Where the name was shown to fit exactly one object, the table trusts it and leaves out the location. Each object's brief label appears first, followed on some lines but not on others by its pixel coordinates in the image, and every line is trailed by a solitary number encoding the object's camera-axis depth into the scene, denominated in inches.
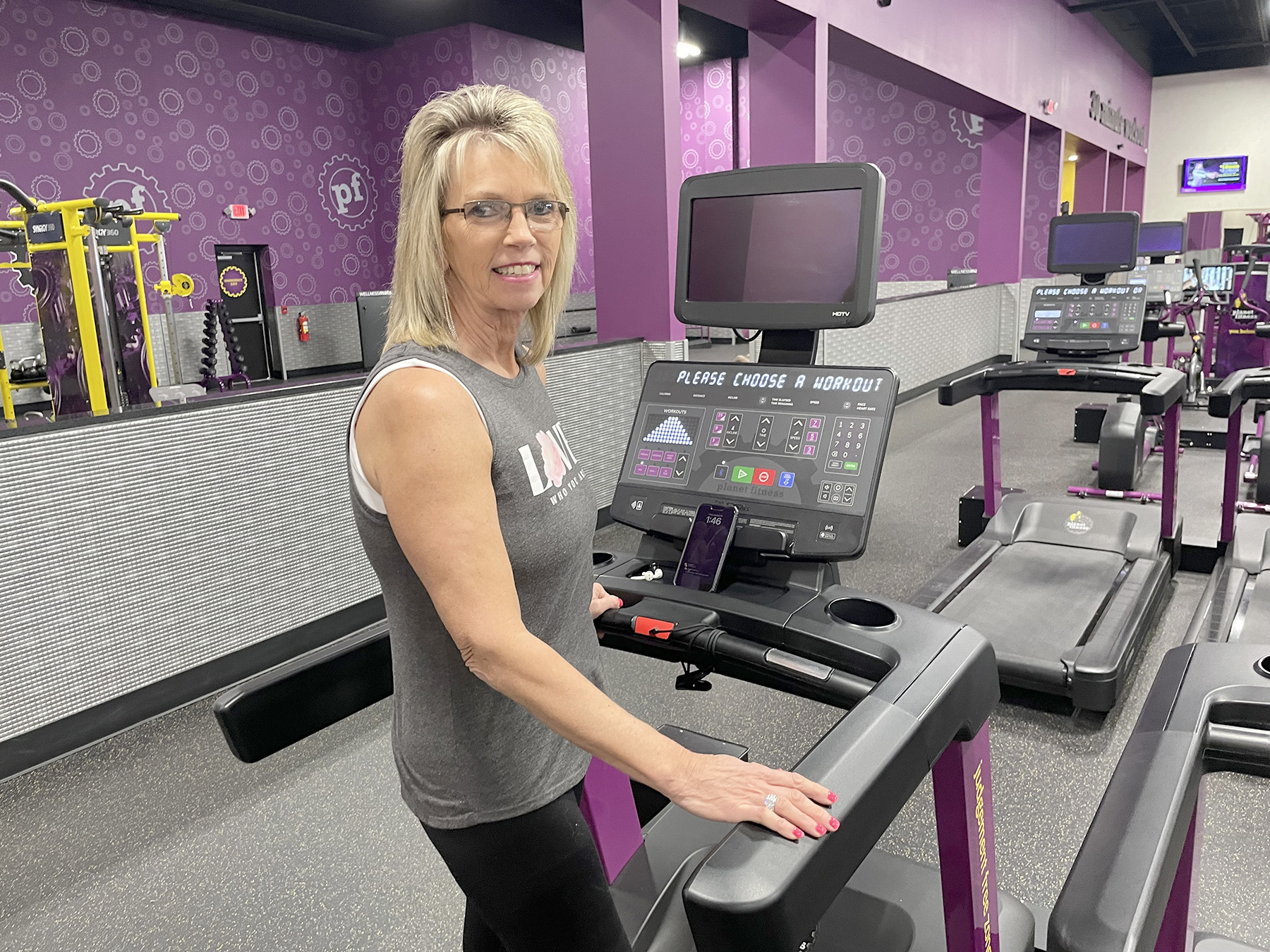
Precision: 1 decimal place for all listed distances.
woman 34.2
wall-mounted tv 625.9
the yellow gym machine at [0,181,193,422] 141.9
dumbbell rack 269.4
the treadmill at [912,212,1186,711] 103.0
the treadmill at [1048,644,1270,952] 29.1
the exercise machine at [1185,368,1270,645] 108.1
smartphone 60.0
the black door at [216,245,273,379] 298.7
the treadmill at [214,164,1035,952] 43.1
